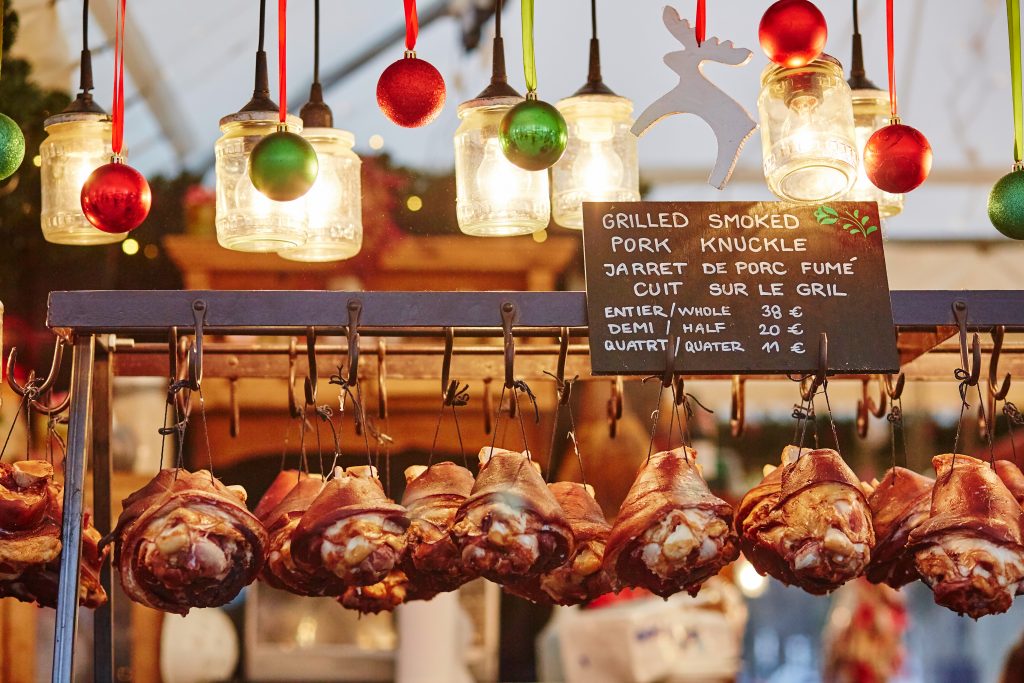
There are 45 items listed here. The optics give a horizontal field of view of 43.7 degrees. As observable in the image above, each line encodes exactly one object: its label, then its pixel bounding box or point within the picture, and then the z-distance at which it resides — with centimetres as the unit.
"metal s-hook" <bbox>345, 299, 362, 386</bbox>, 220
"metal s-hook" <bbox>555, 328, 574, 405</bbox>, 232
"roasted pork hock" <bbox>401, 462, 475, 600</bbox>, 234
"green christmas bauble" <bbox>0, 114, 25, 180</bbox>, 248
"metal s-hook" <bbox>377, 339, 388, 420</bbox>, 267
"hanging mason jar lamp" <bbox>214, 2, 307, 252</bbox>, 255
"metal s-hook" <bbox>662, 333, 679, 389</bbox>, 226
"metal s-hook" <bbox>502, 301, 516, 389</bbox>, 221
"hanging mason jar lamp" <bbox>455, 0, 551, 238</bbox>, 257
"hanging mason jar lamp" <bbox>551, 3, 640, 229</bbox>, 268
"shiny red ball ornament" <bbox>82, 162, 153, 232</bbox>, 243
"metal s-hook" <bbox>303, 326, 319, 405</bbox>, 231
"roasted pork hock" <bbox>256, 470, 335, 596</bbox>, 239
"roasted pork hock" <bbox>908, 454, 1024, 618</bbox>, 224
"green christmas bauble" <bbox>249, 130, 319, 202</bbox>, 228
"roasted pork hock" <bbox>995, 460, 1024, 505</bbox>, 245
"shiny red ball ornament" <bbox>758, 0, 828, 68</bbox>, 238
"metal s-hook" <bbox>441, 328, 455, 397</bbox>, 232
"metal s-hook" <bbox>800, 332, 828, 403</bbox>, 227
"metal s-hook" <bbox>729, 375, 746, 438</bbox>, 283
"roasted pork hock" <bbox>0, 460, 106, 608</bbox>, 229
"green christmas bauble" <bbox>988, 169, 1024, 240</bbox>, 248
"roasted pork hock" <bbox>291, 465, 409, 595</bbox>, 225
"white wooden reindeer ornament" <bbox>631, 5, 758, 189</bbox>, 246
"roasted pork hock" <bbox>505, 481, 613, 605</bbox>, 243
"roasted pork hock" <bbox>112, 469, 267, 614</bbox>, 220
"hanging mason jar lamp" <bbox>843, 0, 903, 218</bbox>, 277
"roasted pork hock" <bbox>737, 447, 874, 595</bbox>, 227
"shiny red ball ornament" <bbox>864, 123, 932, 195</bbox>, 246
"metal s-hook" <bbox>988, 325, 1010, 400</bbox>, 237
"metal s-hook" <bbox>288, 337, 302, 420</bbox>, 261
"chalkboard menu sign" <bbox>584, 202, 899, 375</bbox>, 228
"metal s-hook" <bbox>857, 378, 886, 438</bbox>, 285
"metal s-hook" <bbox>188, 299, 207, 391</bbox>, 219
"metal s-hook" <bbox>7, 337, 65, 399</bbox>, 237
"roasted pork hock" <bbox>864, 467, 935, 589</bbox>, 239
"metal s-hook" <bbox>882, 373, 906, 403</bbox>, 252
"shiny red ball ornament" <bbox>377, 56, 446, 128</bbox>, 247
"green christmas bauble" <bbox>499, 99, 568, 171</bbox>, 229
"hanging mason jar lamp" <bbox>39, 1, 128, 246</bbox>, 269
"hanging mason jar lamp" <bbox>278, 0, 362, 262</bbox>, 270
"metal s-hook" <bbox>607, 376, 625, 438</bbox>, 277
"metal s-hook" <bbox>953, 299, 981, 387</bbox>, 228
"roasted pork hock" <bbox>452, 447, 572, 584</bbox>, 225
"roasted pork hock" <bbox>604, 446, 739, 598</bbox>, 229
